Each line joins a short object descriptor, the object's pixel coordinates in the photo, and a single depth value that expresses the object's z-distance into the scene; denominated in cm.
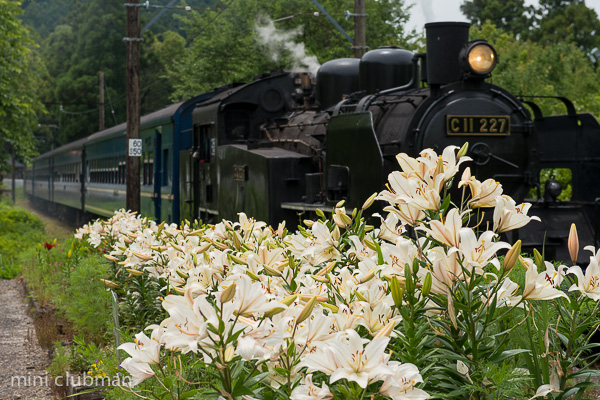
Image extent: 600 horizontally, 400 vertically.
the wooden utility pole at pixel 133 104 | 1540
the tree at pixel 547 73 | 2410
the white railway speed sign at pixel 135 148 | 1541
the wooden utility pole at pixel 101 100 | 3866
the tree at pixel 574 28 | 4881
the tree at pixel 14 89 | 2020
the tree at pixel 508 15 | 5372
